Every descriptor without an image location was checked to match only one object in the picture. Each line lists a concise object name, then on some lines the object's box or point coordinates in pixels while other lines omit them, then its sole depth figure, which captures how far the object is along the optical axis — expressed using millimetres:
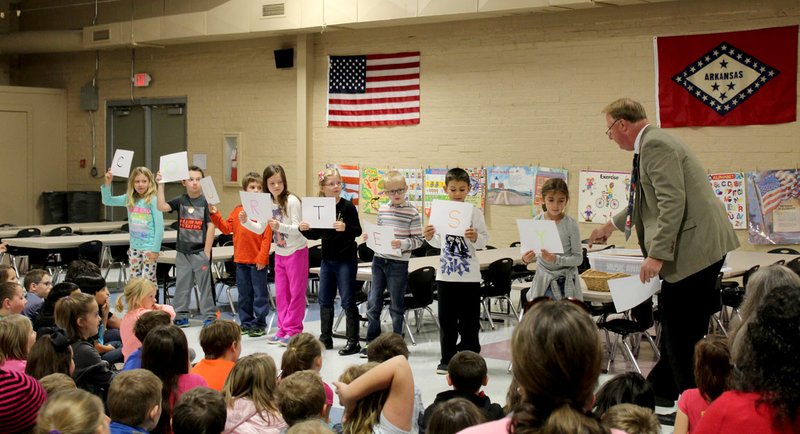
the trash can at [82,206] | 18250
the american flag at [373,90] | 14250
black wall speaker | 15375
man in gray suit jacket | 5094
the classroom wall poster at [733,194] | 11297
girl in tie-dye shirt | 9641
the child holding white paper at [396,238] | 8008
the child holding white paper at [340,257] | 8359
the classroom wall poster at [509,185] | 13039
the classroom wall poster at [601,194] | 12164
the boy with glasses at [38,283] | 7441
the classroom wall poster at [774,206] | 10938
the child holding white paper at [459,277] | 7273
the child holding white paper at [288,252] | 8828
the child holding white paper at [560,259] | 6953
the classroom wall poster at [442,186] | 13492
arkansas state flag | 10938
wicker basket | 7691
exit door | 17406
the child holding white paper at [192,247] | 9930
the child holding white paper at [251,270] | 9430
